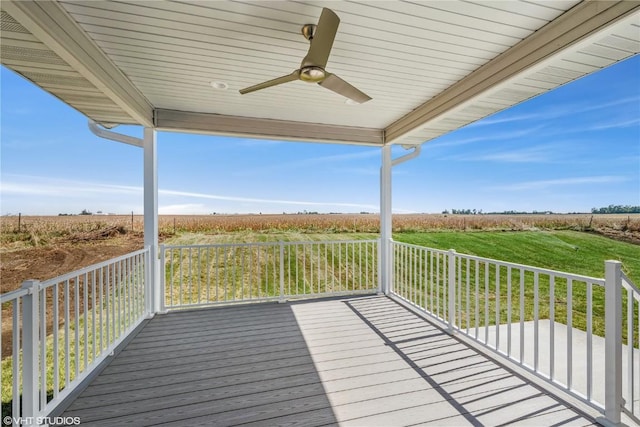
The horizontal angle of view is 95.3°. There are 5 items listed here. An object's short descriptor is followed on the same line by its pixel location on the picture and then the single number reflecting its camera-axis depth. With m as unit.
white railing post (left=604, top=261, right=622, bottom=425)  1.75
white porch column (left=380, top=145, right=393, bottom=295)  4.66
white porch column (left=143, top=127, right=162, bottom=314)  3.74
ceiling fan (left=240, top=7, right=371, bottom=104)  1.73
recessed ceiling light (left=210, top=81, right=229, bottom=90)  3.03
